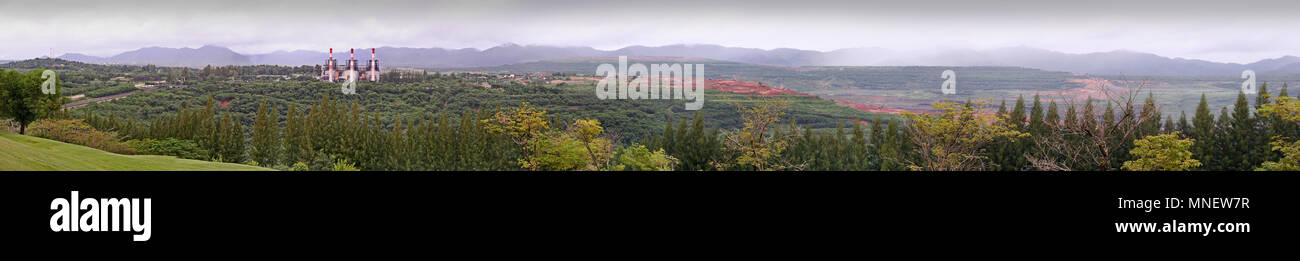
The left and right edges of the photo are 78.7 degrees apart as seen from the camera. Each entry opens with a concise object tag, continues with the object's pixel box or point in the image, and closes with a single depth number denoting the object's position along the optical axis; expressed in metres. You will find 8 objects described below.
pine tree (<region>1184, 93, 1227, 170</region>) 67.38
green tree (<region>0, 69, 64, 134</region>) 60.19
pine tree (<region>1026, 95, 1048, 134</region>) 70.12
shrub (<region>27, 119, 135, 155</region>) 58.38
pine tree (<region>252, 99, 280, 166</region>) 82.62
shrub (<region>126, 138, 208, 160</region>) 71.56
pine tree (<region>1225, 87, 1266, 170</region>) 67.62
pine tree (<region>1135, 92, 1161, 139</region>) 65.88
